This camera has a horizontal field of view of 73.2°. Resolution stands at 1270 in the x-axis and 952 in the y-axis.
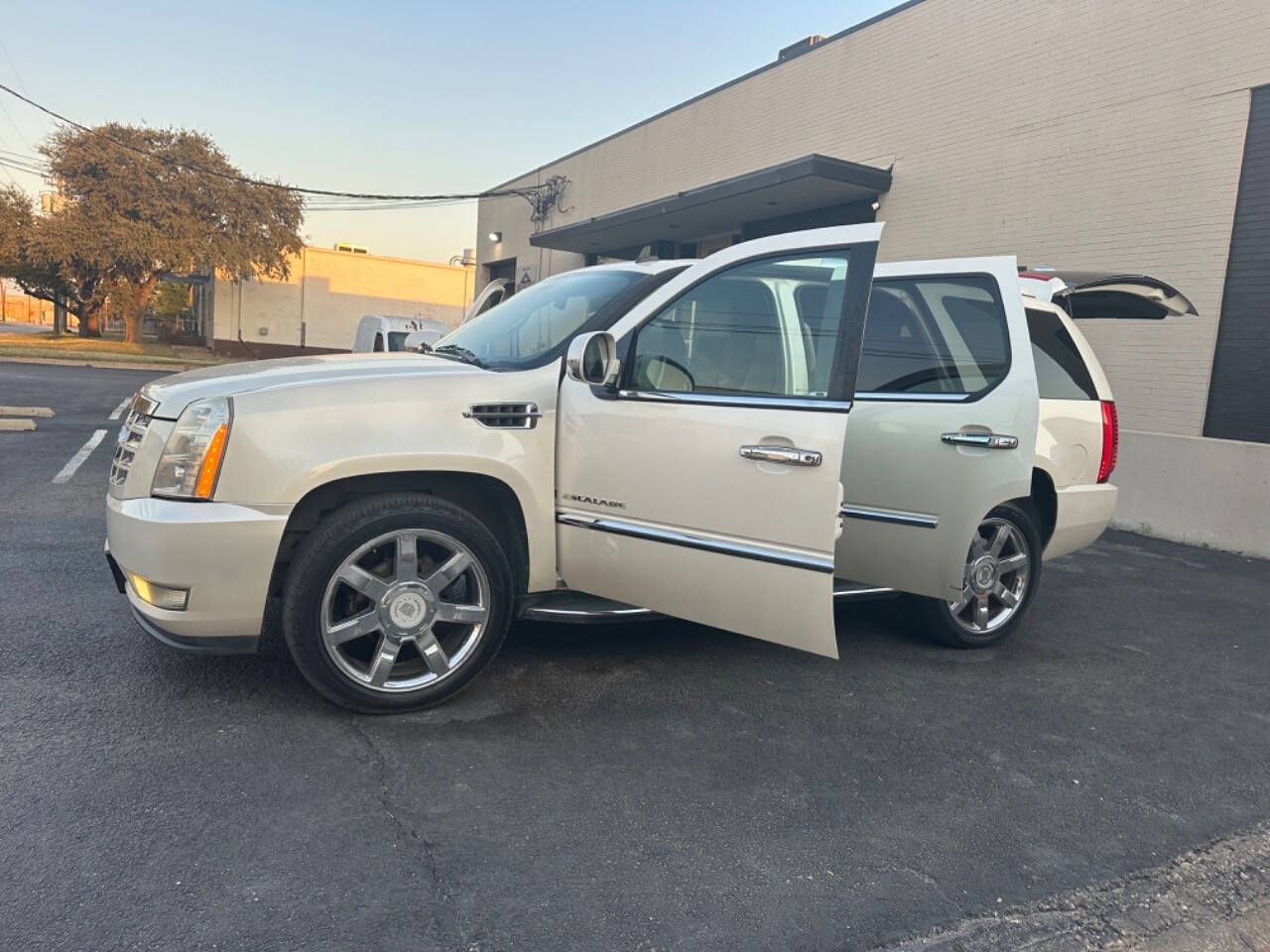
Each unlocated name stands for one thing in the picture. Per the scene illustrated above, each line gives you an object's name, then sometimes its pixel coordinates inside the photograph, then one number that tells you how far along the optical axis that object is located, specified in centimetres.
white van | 1343
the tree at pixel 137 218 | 2975
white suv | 315
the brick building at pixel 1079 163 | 869
